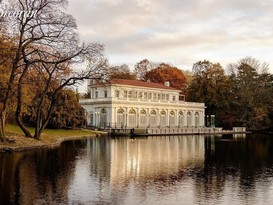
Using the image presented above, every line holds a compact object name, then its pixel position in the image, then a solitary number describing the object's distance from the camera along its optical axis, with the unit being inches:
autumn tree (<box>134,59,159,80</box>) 4146.2
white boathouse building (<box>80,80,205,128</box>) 2711.6
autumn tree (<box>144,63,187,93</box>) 3885.3
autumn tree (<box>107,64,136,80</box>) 3654.0
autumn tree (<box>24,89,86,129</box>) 2164.1
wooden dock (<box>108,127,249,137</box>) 2362.8
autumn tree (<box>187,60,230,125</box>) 3280.0
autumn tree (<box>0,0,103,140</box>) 1201.4
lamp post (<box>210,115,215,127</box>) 3287.4
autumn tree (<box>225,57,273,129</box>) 3302.2
